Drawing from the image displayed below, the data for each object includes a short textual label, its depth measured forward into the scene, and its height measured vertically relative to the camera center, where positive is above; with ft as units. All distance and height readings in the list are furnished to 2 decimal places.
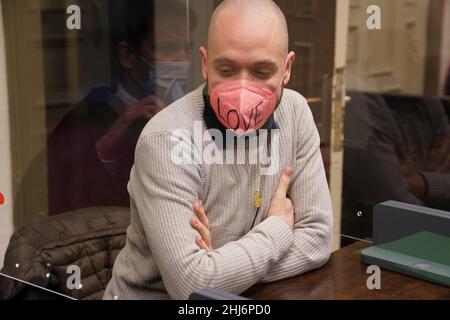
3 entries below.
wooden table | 6.50 -2.16
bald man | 6.37 -1.56
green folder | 6.80 -2.11
